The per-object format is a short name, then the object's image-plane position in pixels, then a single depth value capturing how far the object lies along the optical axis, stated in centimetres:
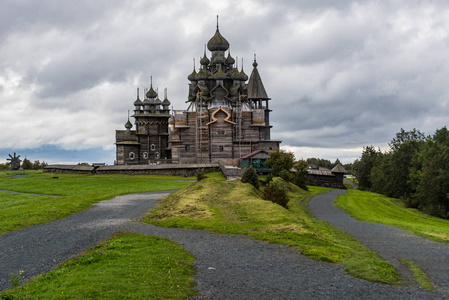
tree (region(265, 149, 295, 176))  5866
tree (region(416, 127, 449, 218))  4416
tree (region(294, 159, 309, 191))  5509
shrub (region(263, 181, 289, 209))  3206
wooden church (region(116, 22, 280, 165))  7719
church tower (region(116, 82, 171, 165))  9000
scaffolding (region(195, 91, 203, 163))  7712
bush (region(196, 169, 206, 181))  4845
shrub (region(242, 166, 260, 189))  4228
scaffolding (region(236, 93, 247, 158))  7738
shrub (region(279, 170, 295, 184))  5419
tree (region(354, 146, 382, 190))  8189
